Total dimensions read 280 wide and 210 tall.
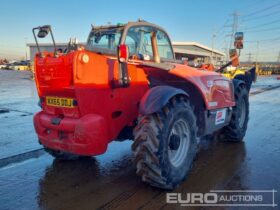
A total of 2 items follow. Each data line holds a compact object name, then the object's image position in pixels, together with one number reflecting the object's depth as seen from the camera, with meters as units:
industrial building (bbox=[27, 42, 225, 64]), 32.07
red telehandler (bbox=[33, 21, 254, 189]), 2.81
